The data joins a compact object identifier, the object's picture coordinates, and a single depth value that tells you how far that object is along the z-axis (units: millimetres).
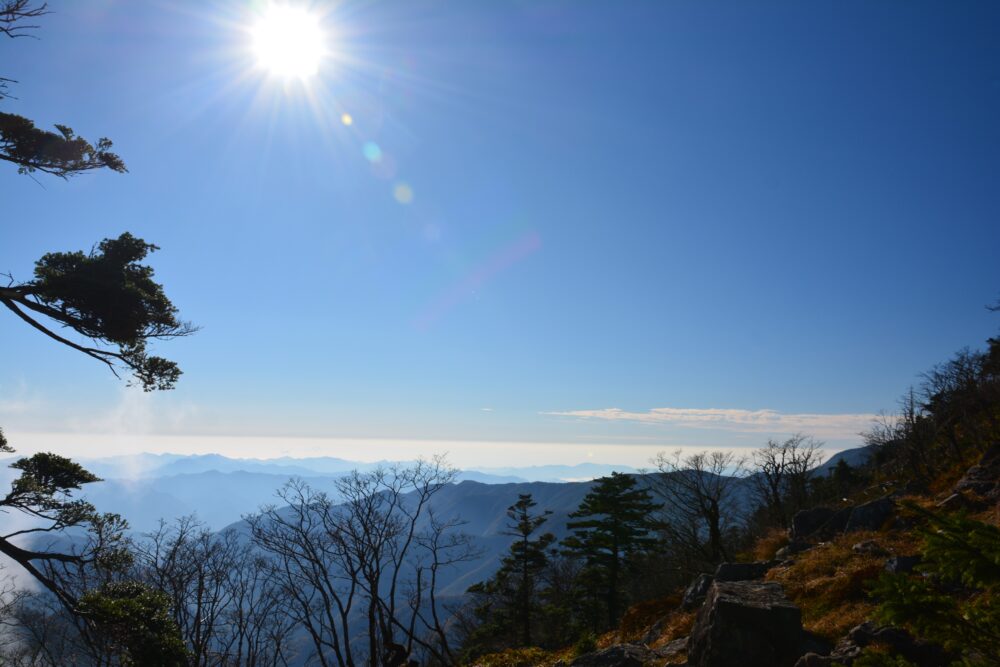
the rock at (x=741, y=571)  16242
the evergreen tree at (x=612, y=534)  35281
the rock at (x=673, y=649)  12539
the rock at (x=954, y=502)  15062
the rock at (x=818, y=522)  19422
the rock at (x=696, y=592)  16156
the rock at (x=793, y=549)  18812
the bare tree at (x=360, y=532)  18562
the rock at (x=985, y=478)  16017
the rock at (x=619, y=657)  12773
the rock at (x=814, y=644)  9469
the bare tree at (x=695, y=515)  28109
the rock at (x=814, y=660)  8412
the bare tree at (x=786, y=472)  36688
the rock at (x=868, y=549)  13625
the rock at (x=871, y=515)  17547
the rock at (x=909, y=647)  8039
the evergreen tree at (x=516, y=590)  34250
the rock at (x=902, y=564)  11234
